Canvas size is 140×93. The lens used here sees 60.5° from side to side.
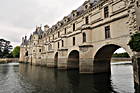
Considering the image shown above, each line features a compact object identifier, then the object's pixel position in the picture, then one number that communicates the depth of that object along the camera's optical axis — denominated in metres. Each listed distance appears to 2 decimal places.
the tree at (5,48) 85.80
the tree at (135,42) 11.62
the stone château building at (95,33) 15.44
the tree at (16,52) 96.18
